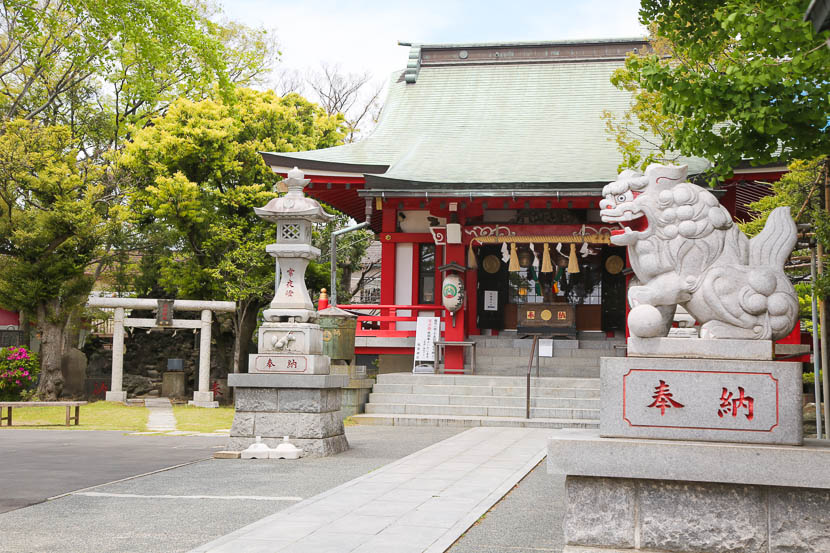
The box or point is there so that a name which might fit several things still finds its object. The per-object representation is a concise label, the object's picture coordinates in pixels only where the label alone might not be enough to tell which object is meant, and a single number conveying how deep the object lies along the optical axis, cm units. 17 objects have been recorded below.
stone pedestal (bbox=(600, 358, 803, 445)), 464
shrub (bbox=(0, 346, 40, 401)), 1902
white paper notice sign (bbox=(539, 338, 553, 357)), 1781
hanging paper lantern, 1759
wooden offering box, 1889
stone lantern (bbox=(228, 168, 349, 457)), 1012
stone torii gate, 2089
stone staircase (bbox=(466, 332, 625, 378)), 1738
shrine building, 1775
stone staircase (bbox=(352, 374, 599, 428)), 1463
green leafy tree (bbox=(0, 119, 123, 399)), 1973
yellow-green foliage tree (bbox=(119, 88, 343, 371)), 2169
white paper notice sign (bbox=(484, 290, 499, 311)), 1997
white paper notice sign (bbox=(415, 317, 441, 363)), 1764
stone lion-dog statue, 492
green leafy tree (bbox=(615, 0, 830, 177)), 604
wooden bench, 1464
